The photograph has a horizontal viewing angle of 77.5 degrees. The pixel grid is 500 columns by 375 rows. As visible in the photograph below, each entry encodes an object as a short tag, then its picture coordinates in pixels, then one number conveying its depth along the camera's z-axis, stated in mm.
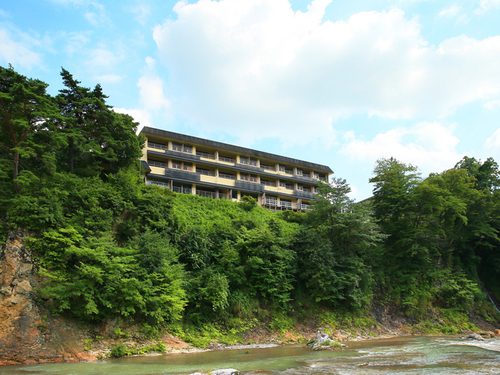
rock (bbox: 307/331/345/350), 19047
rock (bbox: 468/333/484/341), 22691
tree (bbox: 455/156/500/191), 36719
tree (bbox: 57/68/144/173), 23547
